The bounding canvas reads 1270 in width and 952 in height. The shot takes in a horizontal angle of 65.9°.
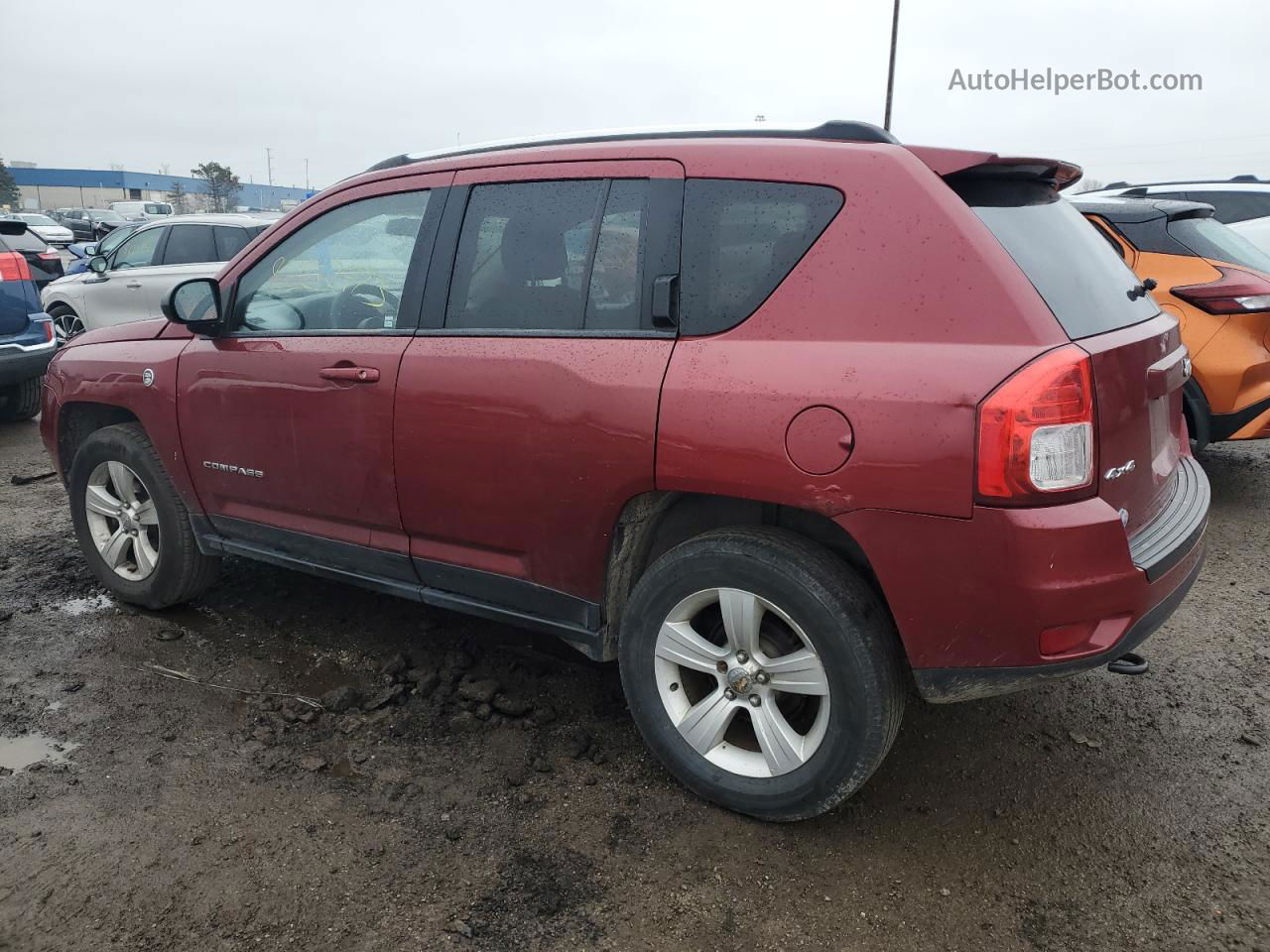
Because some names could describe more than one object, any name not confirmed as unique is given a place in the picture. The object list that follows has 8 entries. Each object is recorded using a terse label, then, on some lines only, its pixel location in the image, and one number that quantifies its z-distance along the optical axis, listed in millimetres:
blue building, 91812
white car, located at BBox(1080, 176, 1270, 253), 8391
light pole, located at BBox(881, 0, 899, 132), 24625
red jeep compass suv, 2326
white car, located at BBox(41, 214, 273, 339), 10367
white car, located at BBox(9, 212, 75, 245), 29656
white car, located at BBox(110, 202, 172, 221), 46319
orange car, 5223
